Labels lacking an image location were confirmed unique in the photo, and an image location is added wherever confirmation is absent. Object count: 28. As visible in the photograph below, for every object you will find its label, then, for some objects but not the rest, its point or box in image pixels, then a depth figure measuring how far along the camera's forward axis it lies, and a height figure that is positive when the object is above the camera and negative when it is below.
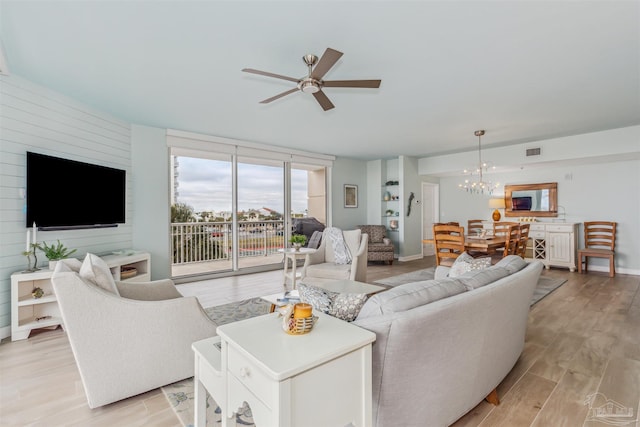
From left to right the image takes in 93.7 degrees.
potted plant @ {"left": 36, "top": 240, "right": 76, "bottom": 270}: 2.97 -0.39
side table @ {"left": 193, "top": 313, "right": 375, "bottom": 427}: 0.97 -0.57
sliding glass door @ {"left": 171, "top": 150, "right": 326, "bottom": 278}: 5.39 +0.10
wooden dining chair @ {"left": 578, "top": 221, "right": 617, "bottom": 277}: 5.20 -0.57
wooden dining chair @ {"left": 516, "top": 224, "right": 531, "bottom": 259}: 4.77 -0.44
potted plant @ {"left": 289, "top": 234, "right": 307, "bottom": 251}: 4.47 -0.42
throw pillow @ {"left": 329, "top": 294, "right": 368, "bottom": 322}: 1.47 -0.47
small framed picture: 7.18 +0.40
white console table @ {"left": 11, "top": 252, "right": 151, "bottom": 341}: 2.77 -0.91
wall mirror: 6.23 +0.26
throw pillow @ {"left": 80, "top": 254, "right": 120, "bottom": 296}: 1.83 -0.37
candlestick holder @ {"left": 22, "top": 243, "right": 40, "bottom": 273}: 2.88 -0.45
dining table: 4.32 -0.46
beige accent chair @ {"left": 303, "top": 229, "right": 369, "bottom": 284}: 4.02 -0.74
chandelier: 6.08 +0.82
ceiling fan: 2.15 +1.05
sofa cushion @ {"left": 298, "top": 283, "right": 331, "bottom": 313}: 1.55 -0.46
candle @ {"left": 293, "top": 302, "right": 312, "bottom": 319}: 1.21 -0.40
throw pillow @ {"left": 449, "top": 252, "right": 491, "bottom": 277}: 2.33 -0.42
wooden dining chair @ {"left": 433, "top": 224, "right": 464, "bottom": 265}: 4.36 -0.46
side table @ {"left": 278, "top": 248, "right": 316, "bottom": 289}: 4.27 -0.61
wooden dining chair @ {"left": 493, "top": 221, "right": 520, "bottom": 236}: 5.45 -0.24
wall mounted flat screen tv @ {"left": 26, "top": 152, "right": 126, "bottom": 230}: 3.02 +0.23
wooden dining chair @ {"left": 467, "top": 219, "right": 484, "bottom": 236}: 6.87 -0.34
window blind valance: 4.82 +1.18
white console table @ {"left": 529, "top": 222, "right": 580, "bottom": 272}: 5.65 -0.63
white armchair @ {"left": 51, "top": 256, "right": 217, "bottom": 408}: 1.71 -0.76
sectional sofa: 1.25 -0.61
